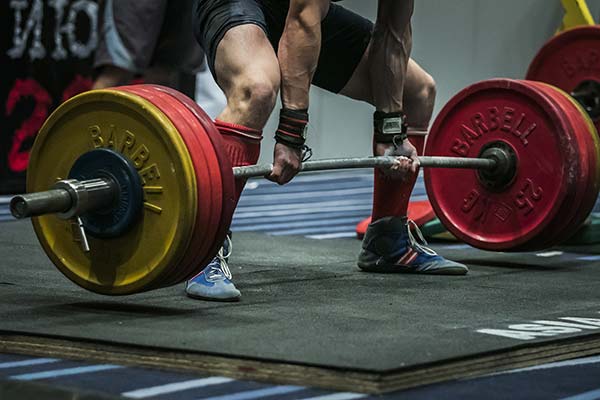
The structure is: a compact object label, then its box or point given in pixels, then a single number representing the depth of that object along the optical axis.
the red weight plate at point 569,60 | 7.90
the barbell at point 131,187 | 4.18
